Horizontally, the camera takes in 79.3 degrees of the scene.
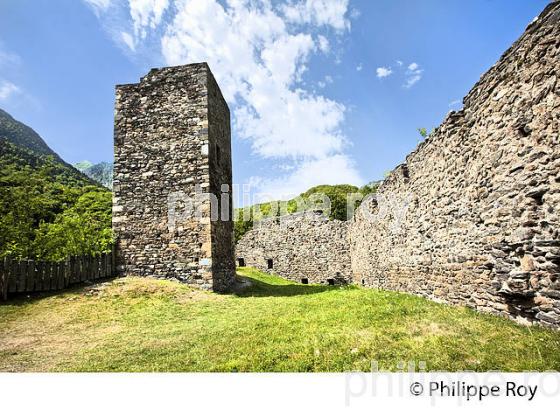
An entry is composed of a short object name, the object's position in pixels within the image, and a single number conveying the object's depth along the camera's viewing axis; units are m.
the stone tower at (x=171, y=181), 11.87
